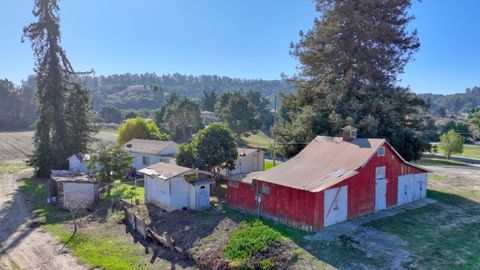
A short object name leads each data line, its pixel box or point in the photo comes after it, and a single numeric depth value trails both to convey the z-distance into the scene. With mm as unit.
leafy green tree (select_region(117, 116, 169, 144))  52469
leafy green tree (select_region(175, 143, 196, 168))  31234
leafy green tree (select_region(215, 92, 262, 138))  64312
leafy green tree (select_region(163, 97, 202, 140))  69250
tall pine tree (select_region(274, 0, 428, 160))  31000
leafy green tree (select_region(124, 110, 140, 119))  117231
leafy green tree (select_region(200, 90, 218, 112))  108556
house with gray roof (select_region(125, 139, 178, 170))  39594
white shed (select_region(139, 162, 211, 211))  25188
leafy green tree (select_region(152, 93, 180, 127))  80250
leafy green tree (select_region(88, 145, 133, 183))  32750
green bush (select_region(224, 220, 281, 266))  17391
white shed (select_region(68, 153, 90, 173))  39656
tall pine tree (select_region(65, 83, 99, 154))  43219
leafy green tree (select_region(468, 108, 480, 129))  80200
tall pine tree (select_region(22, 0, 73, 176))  41375
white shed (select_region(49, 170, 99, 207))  28380
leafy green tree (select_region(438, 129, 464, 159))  54750
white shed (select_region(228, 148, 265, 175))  37469
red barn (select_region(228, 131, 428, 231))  20406
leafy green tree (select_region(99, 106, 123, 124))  126875
